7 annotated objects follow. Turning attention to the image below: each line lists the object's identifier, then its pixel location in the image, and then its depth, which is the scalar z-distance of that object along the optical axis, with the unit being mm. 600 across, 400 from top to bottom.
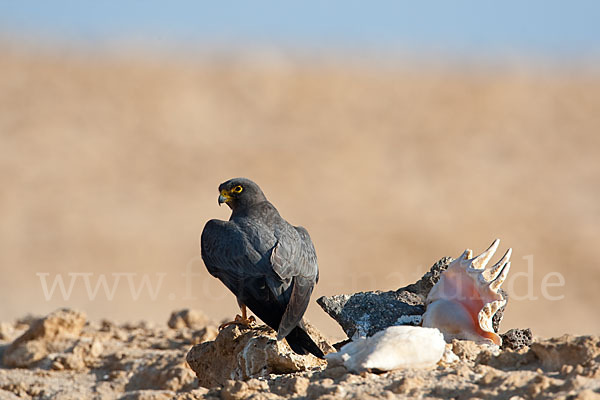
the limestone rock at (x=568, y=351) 9875
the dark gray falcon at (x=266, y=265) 12484
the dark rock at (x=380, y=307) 13070
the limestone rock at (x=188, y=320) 19391
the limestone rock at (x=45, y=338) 16750
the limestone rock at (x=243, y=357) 12312
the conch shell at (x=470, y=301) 11977
